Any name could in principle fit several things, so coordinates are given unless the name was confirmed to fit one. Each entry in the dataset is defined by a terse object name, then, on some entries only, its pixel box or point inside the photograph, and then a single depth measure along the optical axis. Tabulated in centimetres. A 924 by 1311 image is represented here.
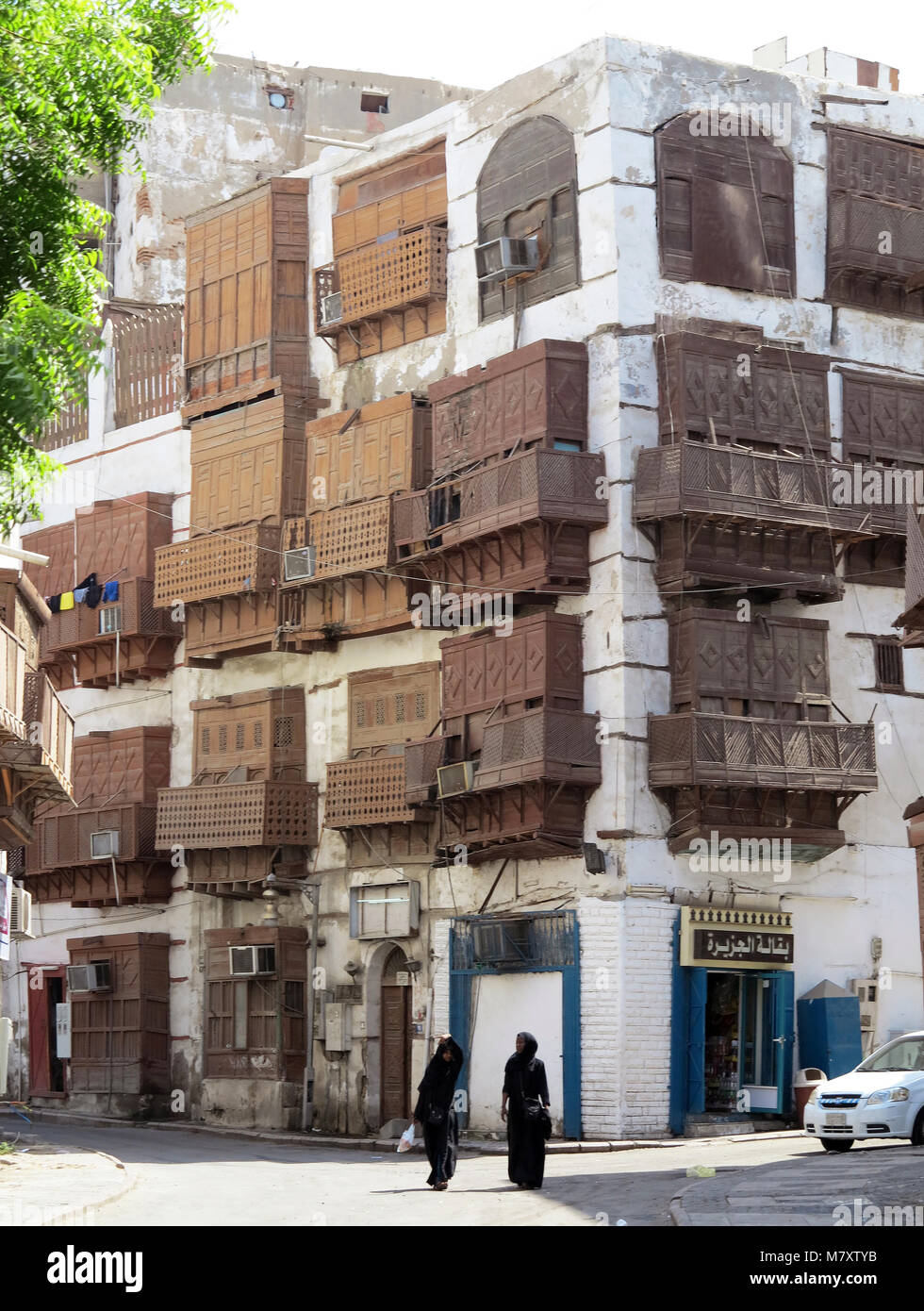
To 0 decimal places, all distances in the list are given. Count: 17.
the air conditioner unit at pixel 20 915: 2871
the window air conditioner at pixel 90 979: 3850
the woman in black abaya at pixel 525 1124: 1914
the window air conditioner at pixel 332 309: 3619
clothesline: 3934
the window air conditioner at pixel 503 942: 3077
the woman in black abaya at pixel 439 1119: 1923
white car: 2306
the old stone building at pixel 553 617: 2995
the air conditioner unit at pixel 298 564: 3469
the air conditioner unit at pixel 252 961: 3484
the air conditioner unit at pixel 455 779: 3116
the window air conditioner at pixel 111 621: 3877
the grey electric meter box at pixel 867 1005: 3072
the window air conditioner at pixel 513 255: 3225
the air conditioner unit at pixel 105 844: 3810
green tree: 1719
